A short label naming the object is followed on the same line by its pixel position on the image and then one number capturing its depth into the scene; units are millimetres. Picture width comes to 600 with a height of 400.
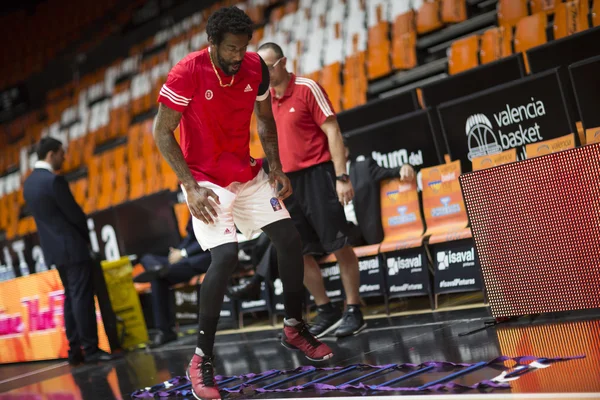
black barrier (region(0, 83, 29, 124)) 21031
